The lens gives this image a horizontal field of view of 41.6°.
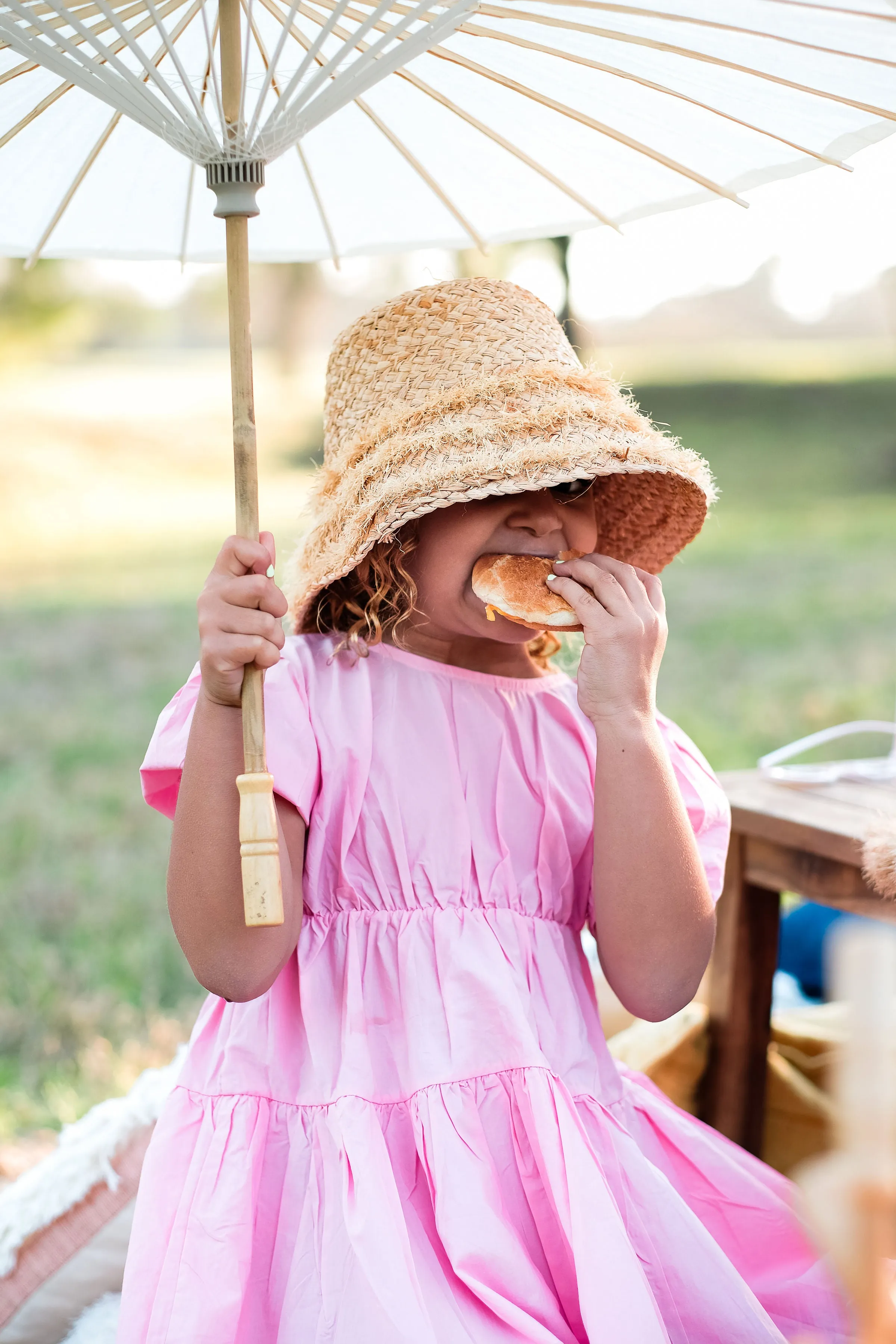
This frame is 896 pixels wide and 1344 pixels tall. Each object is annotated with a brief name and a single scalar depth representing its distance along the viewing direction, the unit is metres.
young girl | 1.33
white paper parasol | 1.25
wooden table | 1.96
